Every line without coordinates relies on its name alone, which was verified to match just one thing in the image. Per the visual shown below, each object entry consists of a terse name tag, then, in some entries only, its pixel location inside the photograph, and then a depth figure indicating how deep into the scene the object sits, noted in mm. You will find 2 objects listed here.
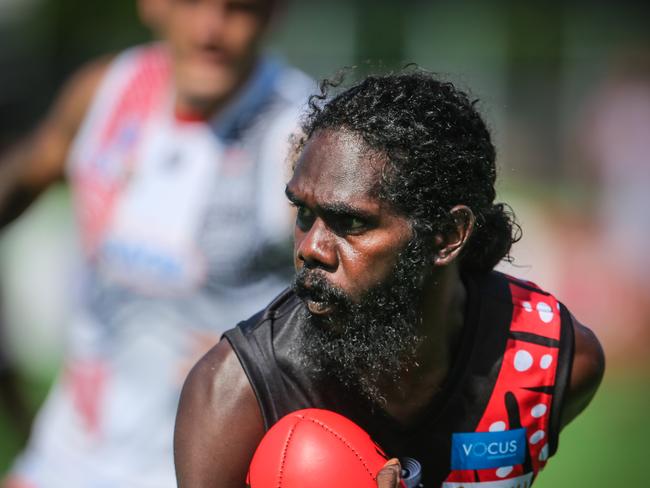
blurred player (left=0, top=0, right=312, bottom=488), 9977
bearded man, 5977
